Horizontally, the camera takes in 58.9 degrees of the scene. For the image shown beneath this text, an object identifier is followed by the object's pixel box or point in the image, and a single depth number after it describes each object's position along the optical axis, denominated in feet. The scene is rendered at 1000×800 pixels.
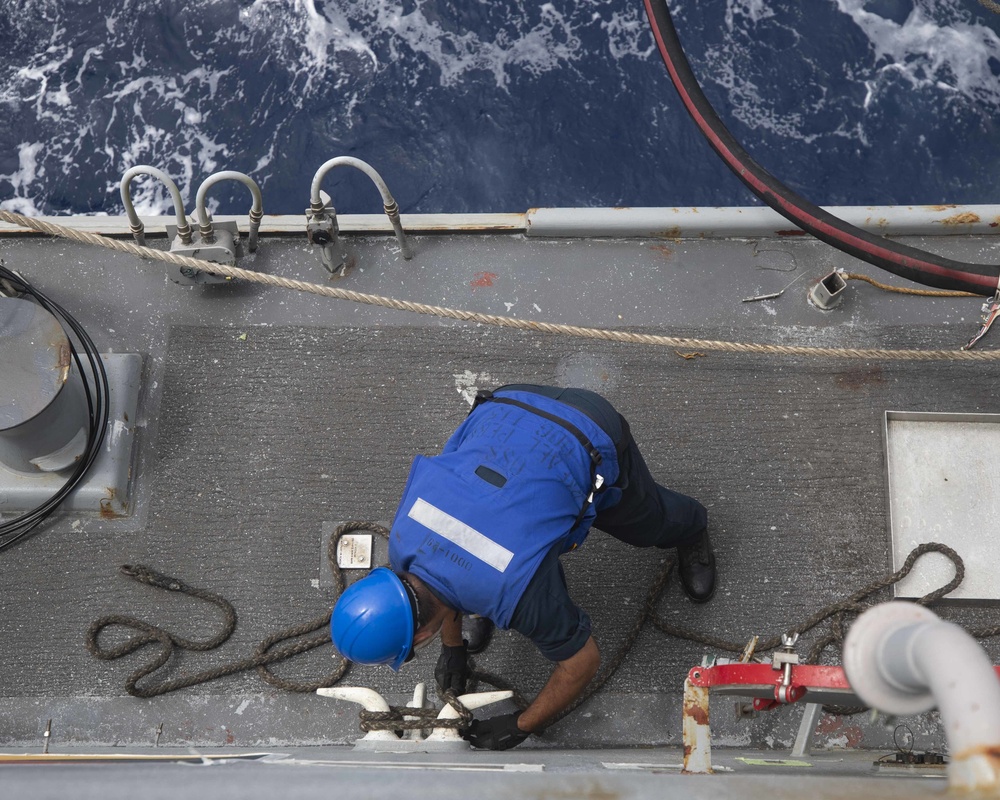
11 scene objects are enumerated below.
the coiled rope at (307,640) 9.69
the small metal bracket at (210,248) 10.79
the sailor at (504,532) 7.64
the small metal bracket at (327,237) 10.61
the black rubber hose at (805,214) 9.14
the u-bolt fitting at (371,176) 10.04
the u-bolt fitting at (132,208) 10.02
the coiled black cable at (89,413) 10.21
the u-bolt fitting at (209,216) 10.05
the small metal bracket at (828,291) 10.78
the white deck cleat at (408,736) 7.79
